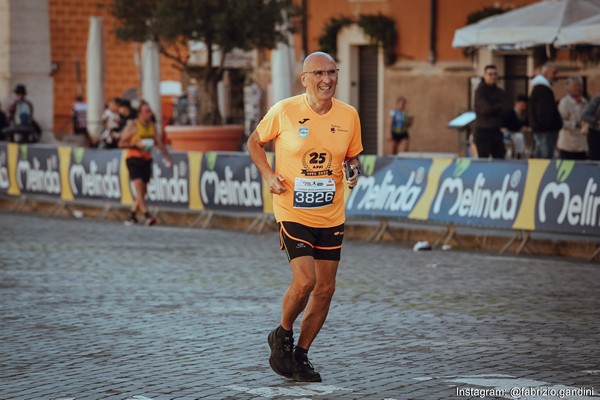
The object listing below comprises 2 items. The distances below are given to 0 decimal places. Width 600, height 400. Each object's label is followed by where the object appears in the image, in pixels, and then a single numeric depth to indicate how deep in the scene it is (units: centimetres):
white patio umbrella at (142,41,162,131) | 3700
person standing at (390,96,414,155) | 3312
